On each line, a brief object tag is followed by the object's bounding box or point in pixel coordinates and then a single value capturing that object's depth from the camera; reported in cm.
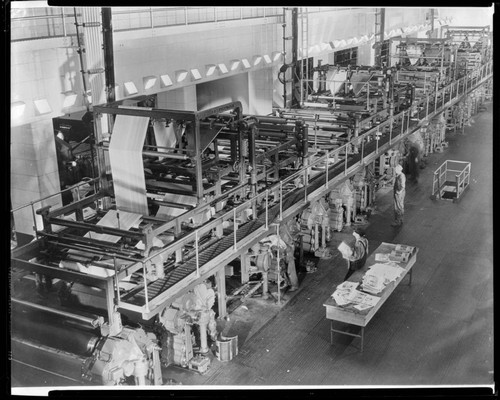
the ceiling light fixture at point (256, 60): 1832
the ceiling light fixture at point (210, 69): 1631
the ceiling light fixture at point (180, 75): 1522
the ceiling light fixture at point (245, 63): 1781
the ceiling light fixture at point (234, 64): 1739
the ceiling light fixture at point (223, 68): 1688
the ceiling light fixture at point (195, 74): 1582
